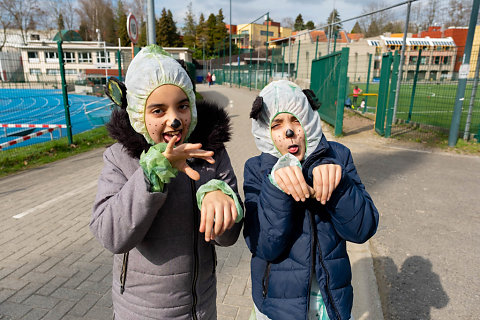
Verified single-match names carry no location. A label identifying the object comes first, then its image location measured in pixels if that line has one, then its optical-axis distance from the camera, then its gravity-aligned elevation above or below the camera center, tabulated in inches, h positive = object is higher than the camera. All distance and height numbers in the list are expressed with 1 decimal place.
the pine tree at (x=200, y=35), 2674.7 +305.6
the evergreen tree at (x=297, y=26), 2842.5 +401.6
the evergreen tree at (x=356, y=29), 2756.6 +376.3
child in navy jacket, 55.4 -26.0
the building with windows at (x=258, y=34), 2560.8 +322.8
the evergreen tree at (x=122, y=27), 2582.7 +340.6
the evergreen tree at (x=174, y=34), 2681.1 +299.3
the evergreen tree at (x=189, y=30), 2861.7 +355.9
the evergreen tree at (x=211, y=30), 2773.1 +342.7
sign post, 305.1 +39.2
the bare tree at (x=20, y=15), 1889.8 +311.3
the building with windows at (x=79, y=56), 1483.8 +69.5
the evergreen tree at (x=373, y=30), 2125.0 +274.9
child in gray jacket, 47.0 -18.6
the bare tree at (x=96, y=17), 2573.8 +408.4
